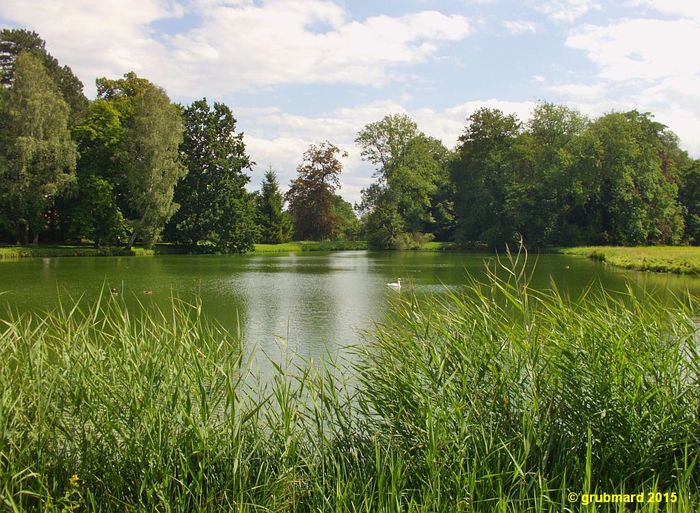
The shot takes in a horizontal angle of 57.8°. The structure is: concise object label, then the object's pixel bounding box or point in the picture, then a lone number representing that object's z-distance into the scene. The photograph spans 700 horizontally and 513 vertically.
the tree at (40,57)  50.34
